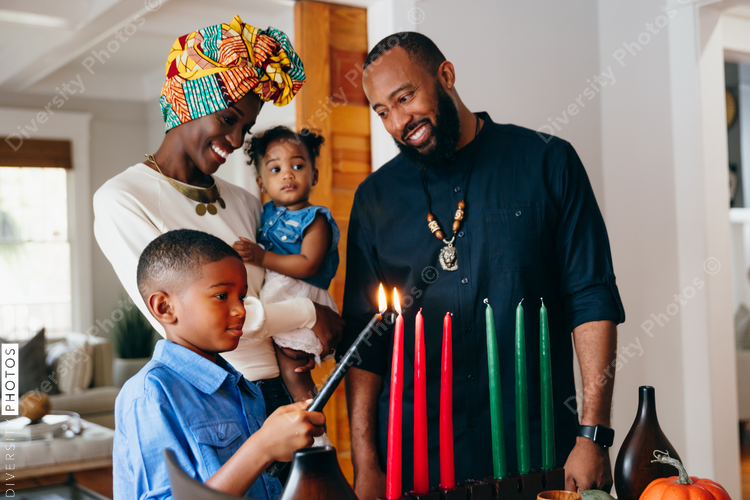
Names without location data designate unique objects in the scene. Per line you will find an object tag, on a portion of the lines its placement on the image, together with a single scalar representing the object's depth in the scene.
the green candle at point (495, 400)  0.80
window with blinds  6.00
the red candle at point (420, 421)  0.75
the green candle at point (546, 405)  0.85
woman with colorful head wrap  1.23
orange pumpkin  0.73
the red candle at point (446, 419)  0.77
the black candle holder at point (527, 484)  0.80
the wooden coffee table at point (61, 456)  3.37
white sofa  4.86
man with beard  1.41
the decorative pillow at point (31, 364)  4.70
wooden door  2.42
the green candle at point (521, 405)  0.83
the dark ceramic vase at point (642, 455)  0.83
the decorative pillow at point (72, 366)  5.05
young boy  0.90
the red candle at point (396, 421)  0.72
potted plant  6.20
